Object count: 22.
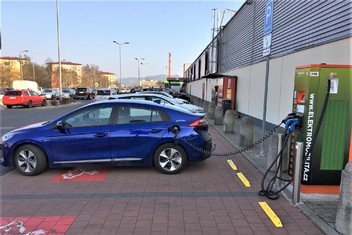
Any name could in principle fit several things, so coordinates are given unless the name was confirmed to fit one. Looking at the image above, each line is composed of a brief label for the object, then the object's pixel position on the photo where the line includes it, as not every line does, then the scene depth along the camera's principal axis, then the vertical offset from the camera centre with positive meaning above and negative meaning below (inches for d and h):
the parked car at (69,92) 1875.0 -61.7
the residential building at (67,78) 3339.1 +53.0
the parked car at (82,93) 1801.2 -59.0
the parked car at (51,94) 1733.5 -66.6
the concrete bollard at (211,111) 721.6 -60.4
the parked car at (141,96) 466.6 -18.7
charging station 179.8 -20.8
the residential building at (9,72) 2834.6 +88.2
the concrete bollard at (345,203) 140.6 -54.2
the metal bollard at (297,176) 180.2 -53.2
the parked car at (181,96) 1183.2 -43.3
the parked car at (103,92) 1133.2 -32.4
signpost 275.9 +54.3
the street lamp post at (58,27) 1214.8 +225.9
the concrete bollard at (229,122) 466.3 -55.4
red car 1035.9 -56.4
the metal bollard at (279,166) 205.7 -53.4
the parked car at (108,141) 239.3 -45.3
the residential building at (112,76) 7168.3 +181.1
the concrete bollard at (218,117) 586.9 -60.4
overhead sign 275.6 +64.5
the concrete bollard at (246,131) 348.3 -52.3
